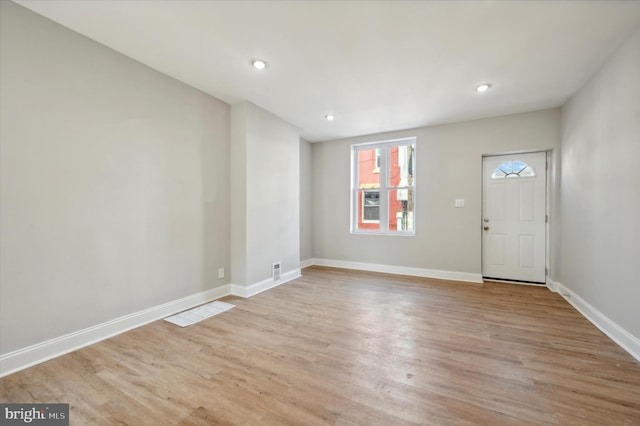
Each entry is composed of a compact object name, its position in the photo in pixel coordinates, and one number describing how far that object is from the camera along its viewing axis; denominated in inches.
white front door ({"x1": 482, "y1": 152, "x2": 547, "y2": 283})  158.4
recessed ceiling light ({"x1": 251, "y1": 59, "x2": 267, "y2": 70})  101.1
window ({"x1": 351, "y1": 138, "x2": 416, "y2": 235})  191.2
